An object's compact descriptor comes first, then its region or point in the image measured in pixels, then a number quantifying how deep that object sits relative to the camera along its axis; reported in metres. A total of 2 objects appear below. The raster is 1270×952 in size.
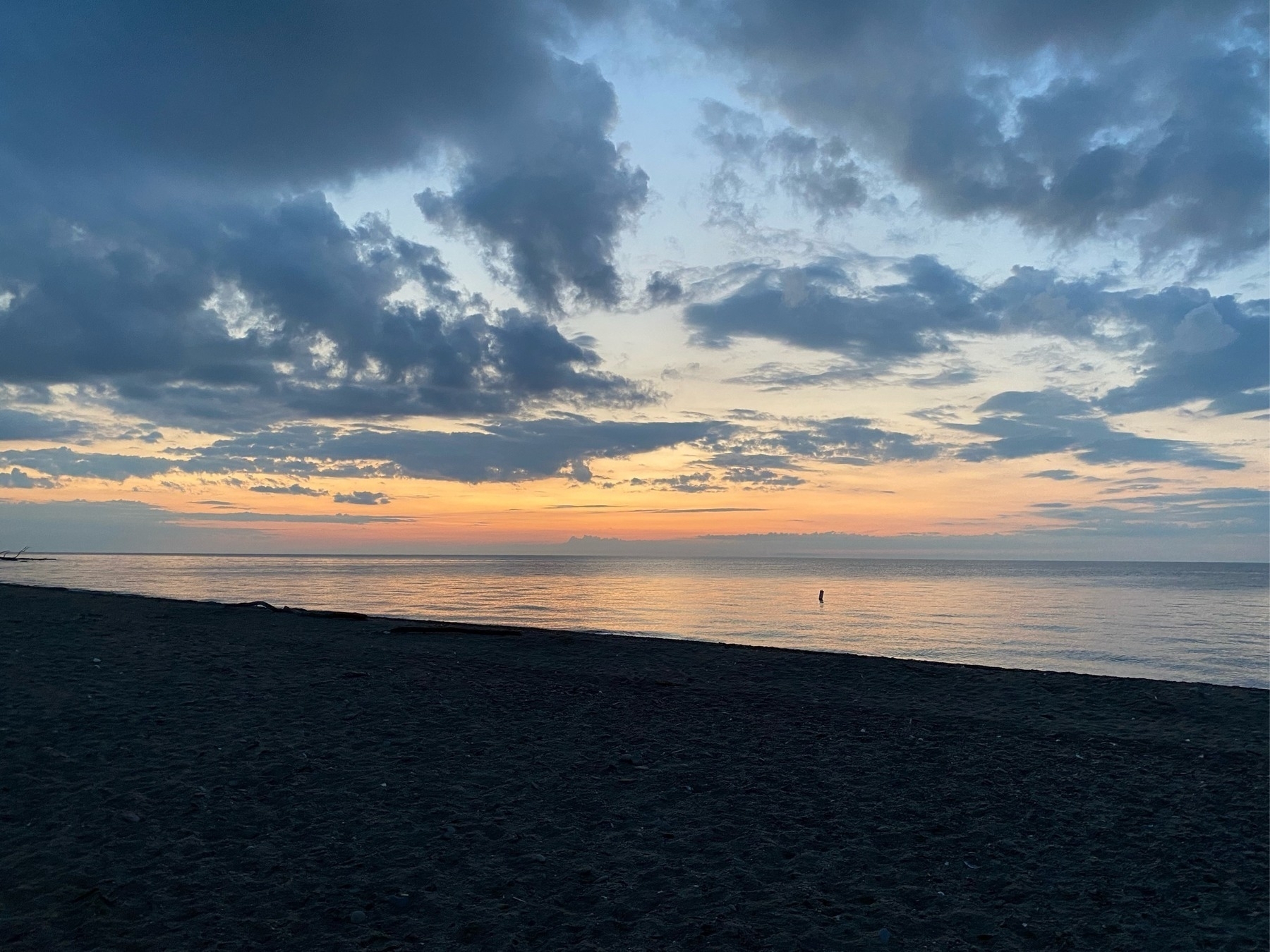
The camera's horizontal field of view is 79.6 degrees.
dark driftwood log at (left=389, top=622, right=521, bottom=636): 26.08
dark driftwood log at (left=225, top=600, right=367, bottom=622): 30.38
